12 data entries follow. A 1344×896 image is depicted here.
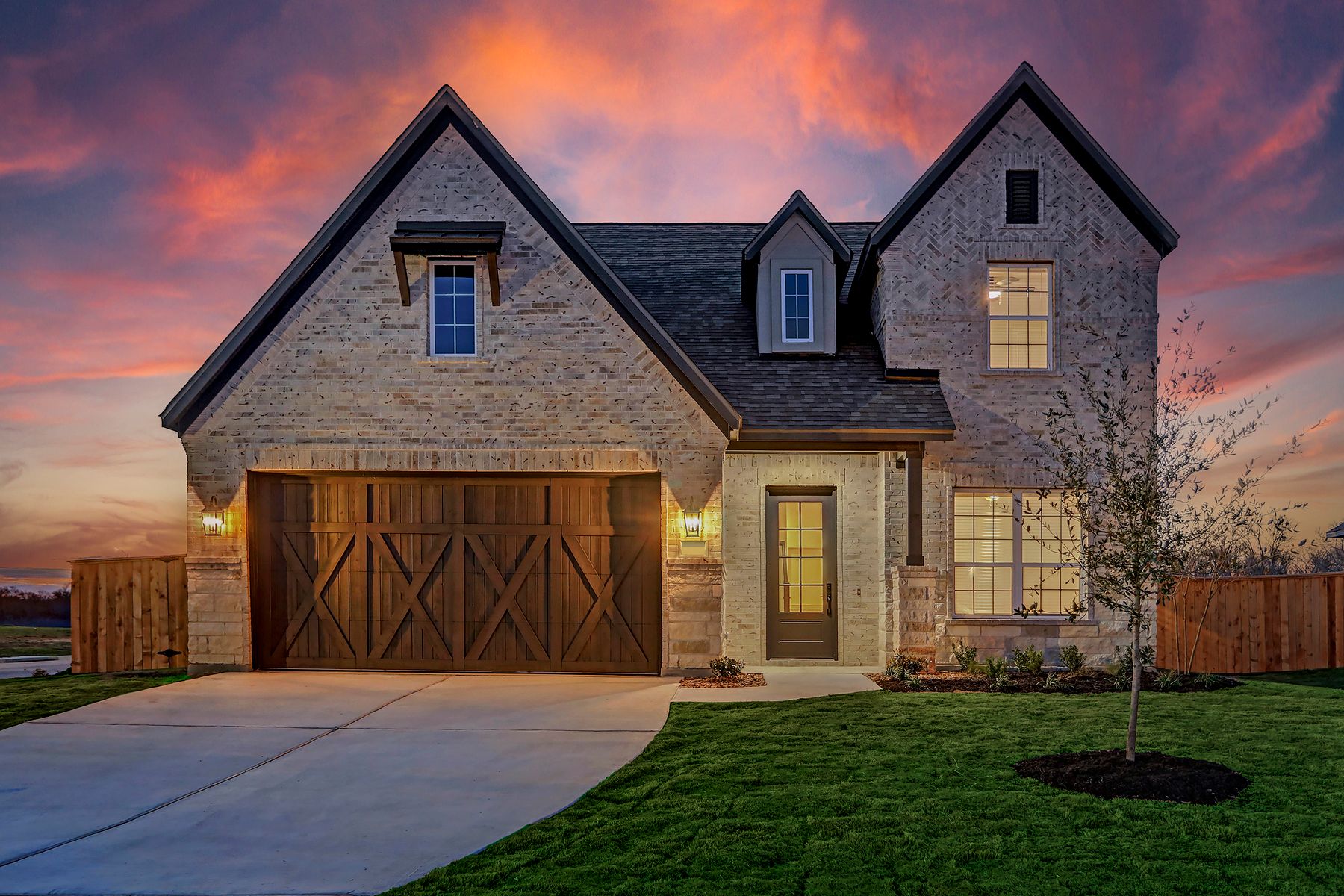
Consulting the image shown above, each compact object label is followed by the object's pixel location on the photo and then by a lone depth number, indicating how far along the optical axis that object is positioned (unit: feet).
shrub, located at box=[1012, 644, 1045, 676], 41.06
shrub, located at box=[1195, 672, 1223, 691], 39.58
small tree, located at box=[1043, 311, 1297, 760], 24.90
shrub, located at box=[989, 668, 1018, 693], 38.22
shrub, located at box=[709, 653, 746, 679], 39.47
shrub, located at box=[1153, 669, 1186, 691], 38.81
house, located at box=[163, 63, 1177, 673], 40.60
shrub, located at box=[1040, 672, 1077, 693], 38.40
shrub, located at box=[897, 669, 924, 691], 38.09
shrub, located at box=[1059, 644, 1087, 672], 41.06
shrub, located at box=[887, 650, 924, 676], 39.83
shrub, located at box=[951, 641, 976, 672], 41.19
